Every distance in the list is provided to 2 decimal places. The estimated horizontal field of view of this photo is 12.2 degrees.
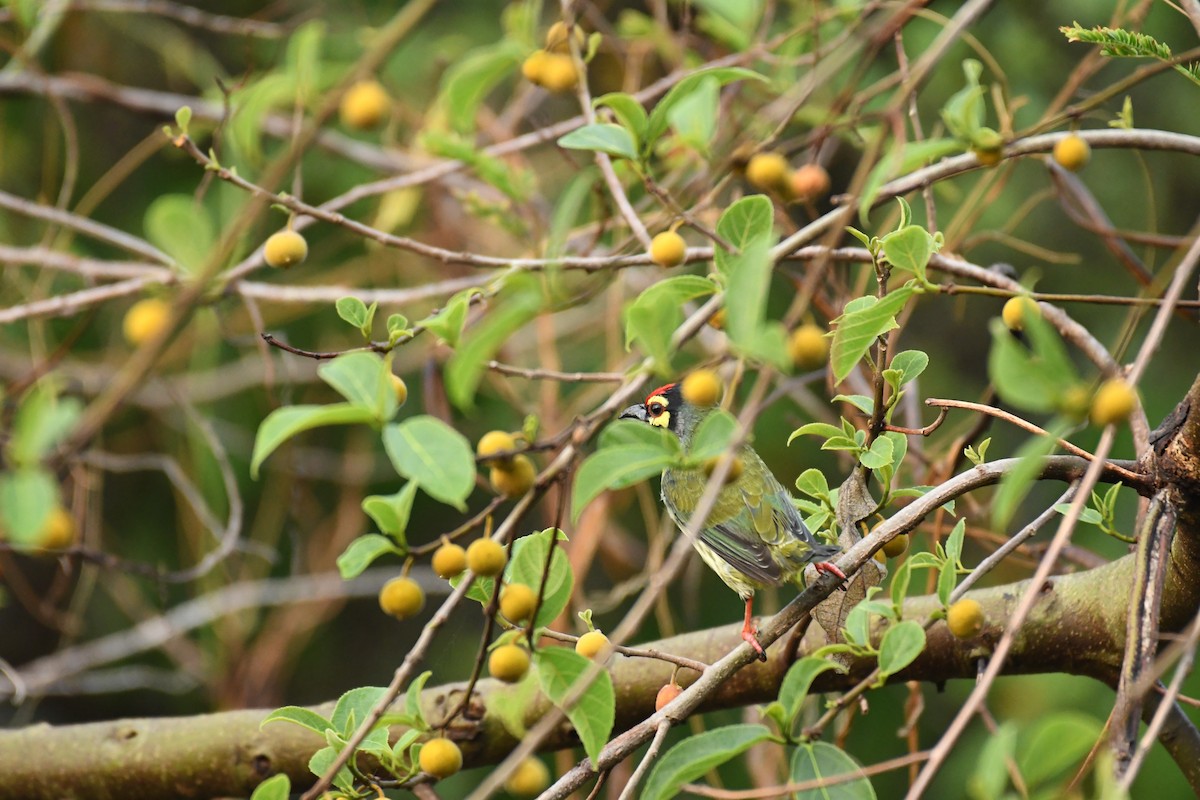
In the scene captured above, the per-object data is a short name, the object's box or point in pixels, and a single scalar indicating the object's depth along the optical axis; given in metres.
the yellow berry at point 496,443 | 3.11
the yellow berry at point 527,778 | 3.34
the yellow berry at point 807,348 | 3.07
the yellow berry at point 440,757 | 3.21
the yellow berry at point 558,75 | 3.61
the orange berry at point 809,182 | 3.49
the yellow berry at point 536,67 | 3.61
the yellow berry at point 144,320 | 3.44
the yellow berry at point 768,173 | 3.36
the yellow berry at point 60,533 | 3.25
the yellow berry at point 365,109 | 3.63
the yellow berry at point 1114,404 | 3.02
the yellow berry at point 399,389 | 3.15
